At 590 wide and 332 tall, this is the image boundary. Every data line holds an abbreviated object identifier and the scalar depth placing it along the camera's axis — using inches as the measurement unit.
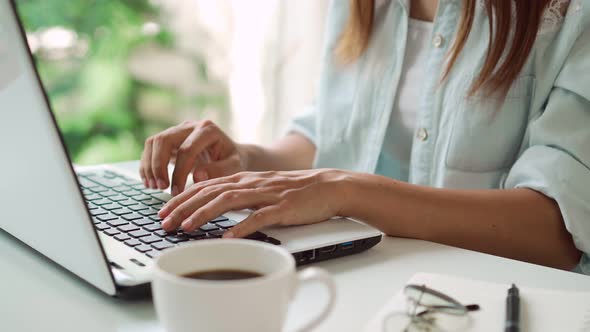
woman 30.2
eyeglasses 19.8
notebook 20.5
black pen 19.9
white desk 21.1
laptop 18.5
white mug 15.4
